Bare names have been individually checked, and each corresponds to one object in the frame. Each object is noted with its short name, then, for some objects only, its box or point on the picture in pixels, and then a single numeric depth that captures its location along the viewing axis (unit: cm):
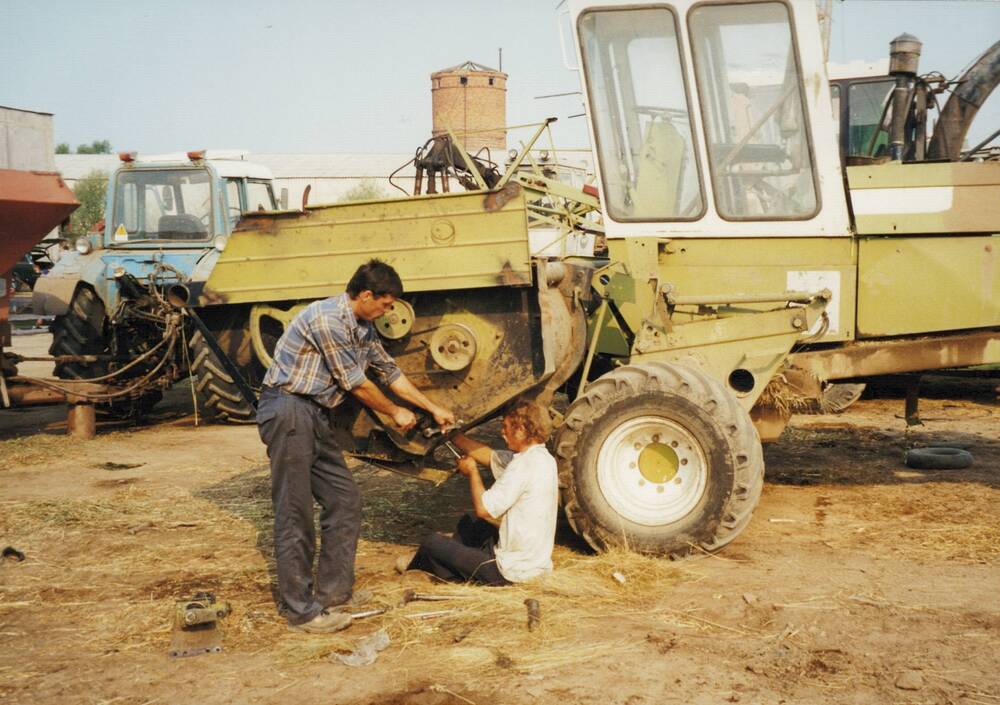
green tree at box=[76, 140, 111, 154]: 7062
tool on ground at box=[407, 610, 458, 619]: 500
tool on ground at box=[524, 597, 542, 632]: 484
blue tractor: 1079
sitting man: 535
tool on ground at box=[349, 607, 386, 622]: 500
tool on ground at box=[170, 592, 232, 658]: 470
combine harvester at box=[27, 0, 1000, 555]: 584
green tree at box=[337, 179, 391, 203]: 3850
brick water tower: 4309
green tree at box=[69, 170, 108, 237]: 3572
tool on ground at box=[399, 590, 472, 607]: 521
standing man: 497
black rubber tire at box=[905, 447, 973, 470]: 798
